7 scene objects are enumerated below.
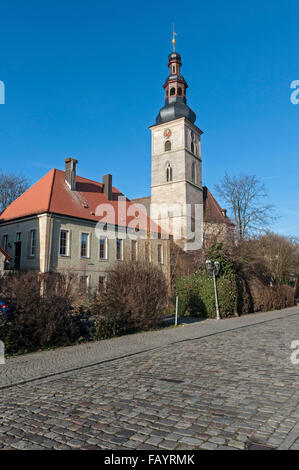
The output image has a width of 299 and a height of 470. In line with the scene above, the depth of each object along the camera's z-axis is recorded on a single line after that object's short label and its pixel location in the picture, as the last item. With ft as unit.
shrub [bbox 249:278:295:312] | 75.72
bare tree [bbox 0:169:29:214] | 133.08
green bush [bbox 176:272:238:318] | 62.59
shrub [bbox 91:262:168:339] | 40.68
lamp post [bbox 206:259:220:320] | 59.98
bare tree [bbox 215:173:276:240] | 111.24
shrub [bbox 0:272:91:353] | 30.09
